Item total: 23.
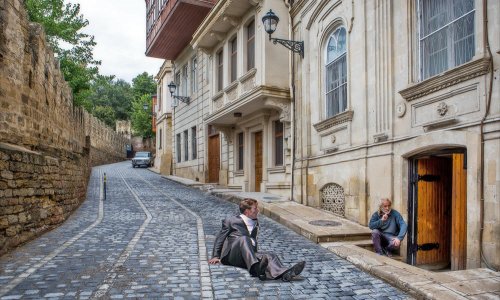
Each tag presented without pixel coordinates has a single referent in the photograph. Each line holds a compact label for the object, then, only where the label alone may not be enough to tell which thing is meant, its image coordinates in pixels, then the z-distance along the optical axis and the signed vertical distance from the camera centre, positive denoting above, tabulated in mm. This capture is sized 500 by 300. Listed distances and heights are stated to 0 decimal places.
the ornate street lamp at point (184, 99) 24188 +3852
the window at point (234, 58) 16578 +4331
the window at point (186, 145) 25078 +1103
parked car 37406 +312
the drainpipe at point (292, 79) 13100 +2750
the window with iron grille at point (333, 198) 10625 -951
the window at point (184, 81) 25367 +5195
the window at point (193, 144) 23484 +1123
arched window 10867 +2466
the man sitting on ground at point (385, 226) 7504 -1171
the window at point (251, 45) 15125 +4404
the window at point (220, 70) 18234 +4188
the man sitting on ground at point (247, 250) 5621 -1271
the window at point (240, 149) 18038 +635
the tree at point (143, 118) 48156 +5352
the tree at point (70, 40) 20984 +6790
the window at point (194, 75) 23136 +5091
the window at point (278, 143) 14570 +728
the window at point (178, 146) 26906 +1146
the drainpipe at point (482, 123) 6293 +618
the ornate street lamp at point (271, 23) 11607 +4001
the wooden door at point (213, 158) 20938 +272
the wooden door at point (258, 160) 16469 +133
